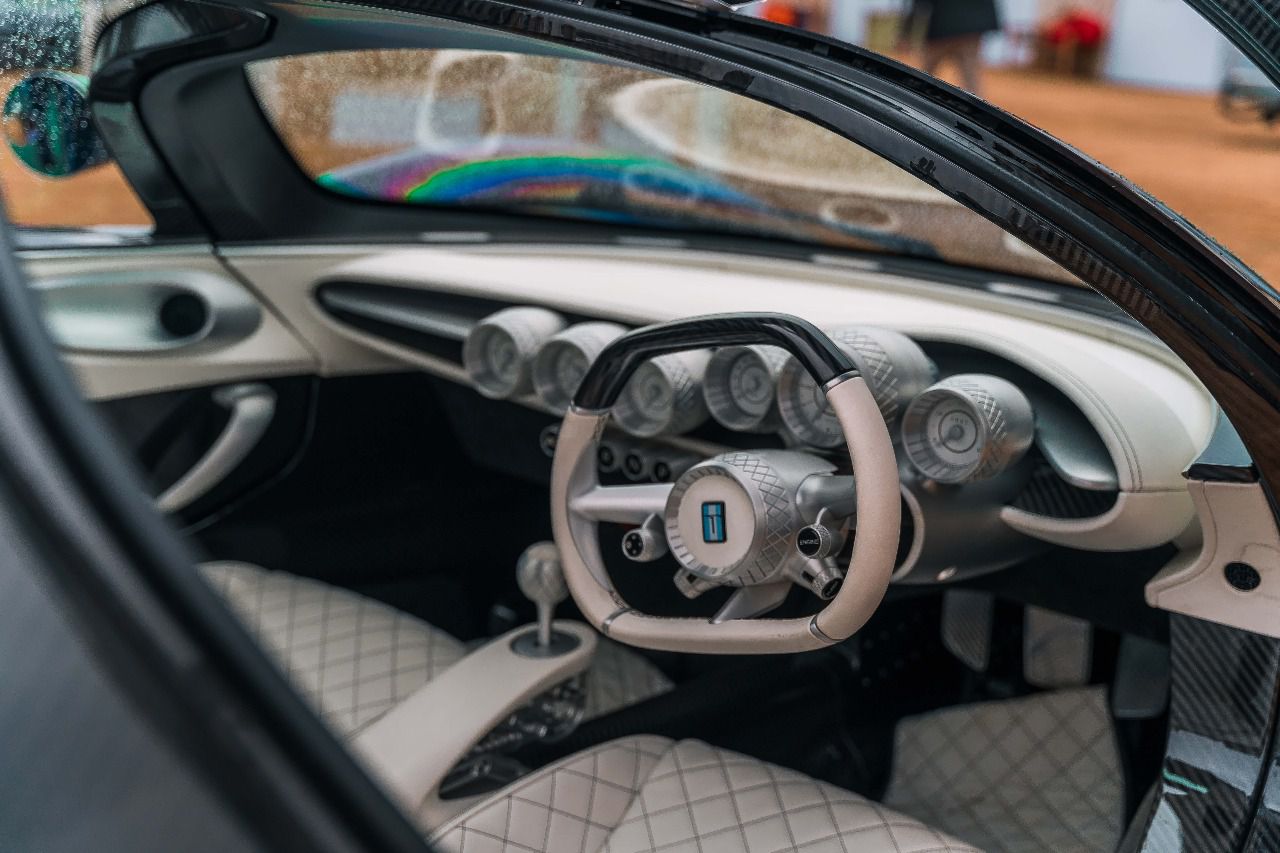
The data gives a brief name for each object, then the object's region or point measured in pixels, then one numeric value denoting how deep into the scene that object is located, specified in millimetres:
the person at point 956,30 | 6461
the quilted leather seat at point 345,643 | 1751
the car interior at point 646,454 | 1425
